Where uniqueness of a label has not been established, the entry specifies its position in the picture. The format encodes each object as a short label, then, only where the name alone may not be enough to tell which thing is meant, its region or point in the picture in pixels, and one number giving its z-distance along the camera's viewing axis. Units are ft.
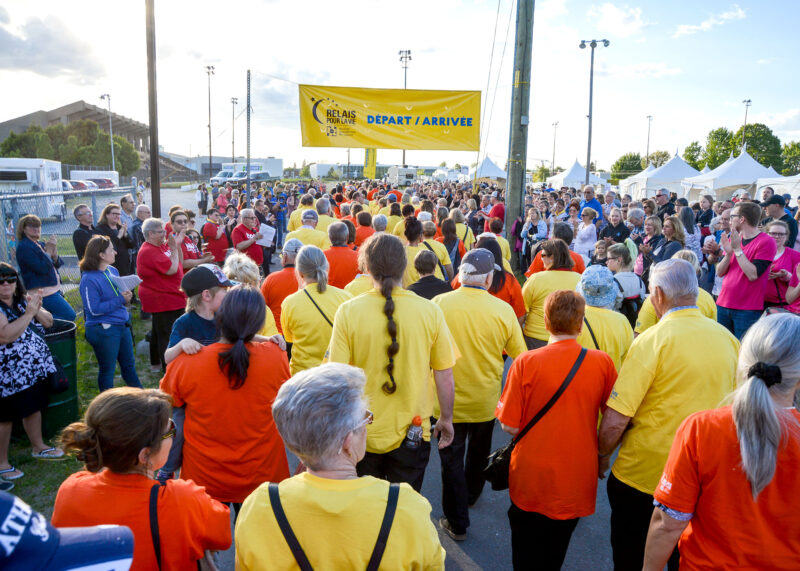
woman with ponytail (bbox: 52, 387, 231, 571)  5.71
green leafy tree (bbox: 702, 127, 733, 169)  244.83
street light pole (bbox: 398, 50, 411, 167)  161.27
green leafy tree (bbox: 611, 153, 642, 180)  234.25
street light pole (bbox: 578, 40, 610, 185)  106.01
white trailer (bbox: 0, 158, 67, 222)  79.93
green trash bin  15.53
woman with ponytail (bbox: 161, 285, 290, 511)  8.27
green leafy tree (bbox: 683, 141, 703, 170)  260.17
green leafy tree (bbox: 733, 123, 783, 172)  239.71
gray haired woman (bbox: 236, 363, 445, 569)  4.55
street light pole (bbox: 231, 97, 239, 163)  230.27
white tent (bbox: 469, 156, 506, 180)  118.64
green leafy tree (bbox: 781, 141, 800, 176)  217.13
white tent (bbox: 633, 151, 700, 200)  93.61
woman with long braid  8.99
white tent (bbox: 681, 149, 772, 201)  84.07
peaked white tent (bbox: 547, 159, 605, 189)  109.91
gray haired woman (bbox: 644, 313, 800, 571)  5.23
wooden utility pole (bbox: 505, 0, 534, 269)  27.45
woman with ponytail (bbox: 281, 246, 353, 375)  12.37
